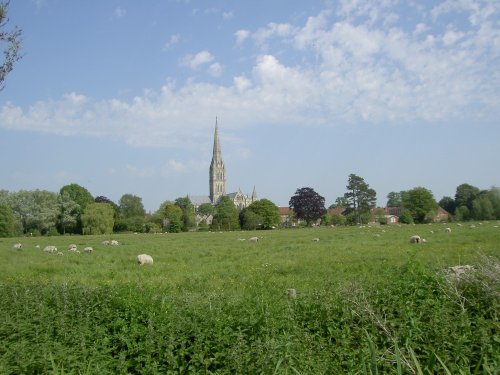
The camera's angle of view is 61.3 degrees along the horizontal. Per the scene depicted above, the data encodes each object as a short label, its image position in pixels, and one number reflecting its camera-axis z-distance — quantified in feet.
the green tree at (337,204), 591.58
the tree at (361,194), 369.91
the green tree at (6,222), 237.25
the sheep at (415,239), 85.26
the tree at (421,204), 356.03
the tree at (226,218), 354.13
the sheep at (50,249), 88.64
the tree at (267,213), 380.17
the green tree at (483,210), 315.17
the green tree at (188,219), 379.35
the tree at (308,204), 395.53
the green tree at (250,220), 364.17
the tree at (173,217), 333.62
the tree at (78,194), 324.19
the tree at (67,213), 299.17
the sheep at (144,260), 64.15
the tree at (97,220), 272.51
